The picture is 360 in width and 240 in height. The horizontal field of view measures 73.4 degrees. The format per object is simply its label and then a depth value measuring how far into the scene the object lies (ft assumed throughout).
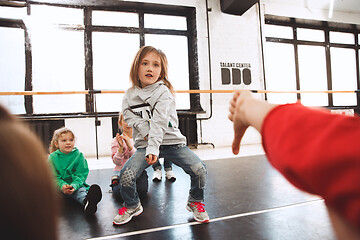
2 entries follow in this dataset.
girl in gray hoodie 4.59
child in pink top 5.94
